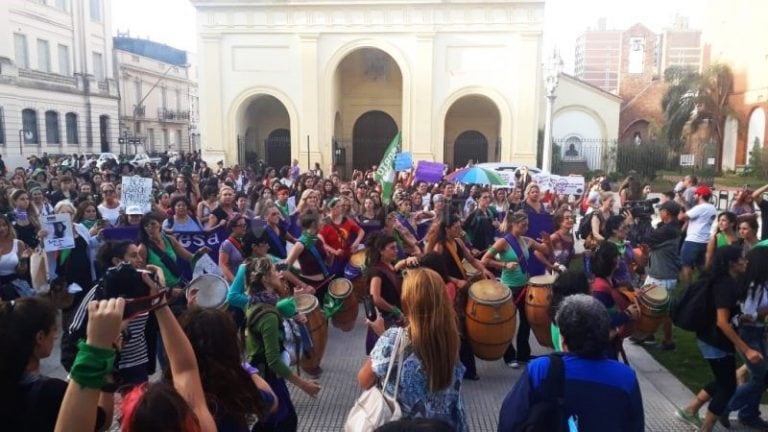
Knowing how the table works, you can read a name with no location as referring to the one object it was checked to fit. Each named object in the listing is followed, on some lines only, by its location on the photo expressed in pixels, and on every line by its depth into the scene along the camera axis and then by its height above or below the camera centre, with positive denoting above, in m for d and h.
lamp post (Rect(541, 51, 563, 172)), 19.47 +2.41
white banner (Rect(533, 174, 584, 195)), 13.02 -0.62
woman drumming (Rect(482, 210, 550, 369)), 6.39 -1.18
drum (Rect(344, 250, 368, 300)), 7.44 -1.45
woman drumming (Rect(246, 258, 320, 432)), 3.56 -1.25
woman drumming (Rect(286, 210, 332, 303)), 6.76 -1.14
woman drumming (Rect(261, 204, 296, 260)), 7.07 -0.95
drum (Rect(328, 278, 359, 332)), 6.33 -1.63
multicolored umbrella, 11.63 -0.42
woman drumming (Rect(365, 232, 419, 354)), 5.08 -1.06
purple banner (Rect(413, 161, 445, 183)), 14.80 -0.43
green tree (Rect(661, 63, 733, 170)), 32.53 +3.04
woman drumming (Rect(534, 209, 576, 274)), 7.39 -1.09
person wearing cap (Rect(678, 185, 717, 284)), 8.82 -1.17
